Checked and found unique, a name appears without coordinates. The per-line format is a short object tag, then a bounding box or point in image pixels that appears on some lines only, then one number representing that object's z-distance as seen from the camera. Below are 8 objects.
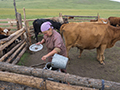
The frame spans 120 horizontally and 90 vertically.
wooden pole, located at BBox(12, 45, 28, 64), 4.12
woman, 2.19
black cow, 7.15
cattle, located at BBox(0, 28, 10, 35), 5.62
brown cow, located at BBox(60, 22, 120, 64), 4.20
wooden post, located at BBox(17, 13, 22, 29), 5.21
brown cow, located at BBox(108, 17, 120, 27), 11.06
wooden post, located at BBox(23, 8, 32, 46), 5.29
